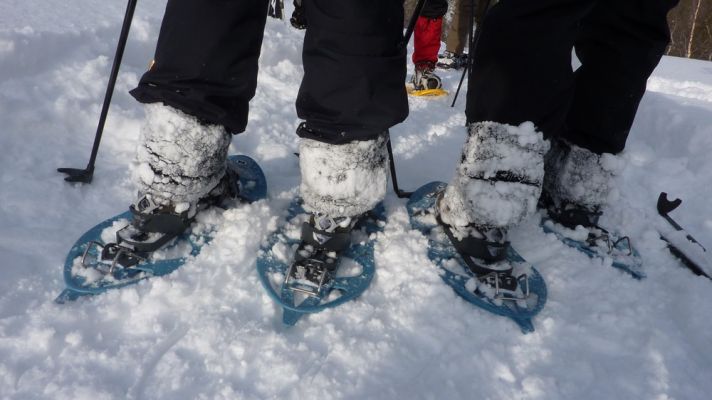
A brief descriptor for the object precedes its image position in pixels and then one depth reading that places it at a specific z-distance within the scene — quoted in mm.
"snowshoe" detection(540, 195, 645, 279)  1589
